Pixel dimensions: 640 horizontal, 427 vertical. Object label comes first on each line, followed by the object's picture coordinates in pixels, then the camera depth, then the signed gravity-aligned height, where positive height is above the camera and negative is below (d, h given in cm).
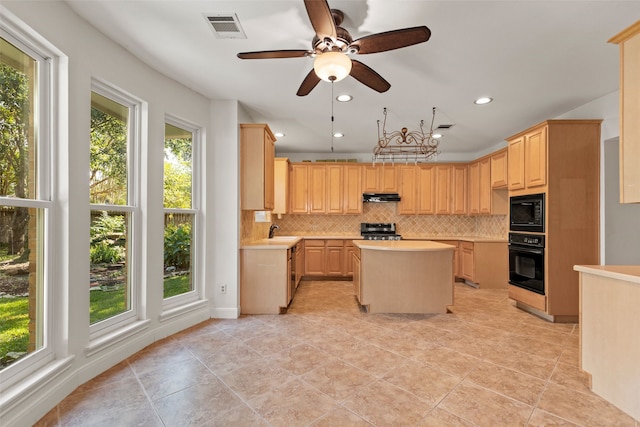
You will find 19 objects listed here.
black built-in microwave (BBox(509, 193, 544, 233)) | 353 +1
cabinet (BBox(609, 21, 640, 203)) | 177 +63
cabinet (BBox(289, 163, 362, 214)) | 593 +54
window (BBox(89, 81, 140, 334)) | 236 +5
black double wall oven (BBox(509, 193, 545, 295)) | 353 -36
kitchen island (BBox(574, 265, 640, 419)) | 176 -77
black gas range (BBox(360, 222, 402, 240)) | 604 -32
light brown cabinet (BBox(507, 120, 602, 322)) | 341 +8
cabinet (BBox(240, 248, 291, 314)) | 364 -86
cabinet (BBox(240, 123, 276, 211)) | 366 +60
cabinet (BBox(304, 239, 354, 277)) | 563 -85
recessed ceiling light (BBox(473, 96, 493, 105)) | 337 +132
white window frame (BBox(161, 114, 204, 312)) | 338 -1
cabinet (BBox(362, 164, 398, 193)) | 593 +66
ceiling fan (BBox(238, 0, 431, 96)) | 161 +105
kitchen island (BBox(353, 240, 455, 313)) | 364 -82
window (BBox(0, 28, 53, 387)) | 170 +5
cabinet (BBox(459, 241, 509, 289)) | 505 -89
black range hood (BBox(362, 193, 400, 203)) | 584 +33
